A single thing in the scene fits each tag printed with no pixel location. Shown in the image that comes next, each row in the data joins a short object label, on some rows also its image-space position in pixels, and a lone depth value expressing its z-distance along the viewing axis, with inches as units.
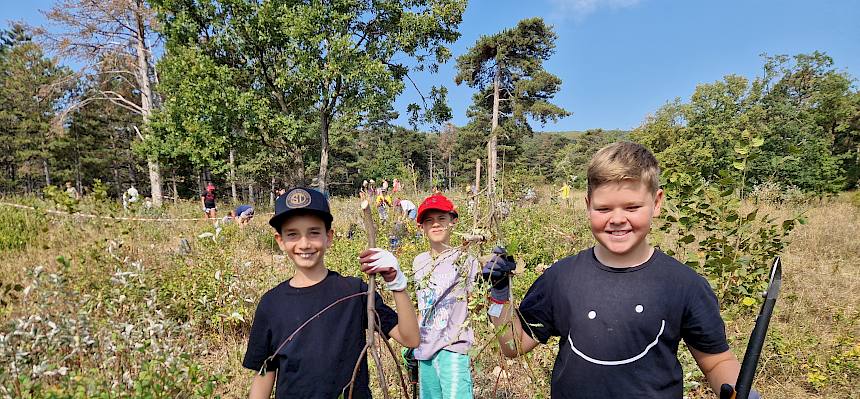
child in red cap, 87.6
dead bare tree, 518.0
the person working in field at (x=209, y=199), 459.2
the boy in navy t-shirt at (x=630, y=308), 48.4
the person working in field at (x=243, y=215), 363.3
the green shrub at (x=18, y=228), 238.2
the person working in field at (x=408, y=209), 291.4
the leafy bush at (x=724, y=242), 118.6
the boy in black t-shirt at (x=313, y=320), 61.6
